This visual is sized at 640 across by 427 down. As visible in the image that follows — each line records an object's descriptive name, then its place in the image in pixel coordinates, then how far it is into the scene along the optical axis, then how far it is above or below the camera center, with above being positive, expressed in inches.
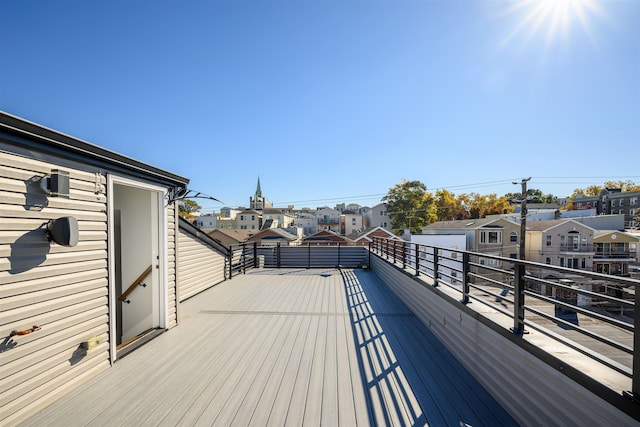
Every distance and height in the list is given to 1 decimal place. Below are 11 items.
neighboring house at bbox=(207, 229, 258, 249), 1028.5 -113.3
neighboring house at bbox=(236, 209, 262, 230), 1635.1 -72.5
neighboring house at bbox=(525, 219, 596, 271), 833.5 -109.8
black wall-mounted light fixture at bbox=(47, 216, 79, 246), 82.8 -7.6
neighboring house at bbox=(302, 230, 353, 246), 991.3 -113.0
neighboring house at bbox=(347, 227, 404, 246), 973.7 -94.9
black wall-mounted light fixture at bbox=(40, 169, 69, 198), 81.3 +8.1
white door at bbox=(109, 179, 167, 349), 136.5 -29.7
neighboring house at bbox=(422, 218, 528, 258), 900.0 -97.1
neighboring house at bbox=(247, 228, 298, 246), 1027.9 -115.3
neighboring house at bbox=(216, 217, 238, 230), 1713.8 -97.6
